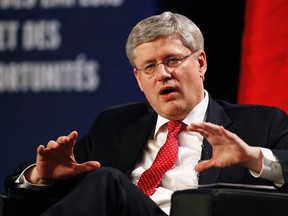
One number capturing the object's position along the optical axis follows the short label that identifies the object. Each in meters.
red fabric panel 6.23
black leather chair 3.72
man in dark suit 4.52
